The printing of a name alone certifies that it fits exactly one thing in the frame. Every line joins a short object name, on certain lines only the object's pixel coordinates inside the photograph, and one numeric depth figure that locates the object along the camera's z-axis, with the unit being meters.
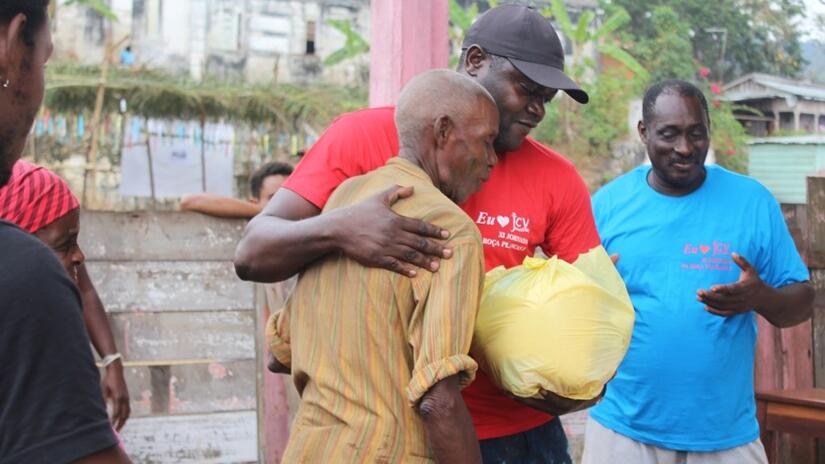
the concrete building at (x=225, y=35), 22.53
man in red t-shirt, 2.35
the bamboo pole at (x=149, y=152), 16.19
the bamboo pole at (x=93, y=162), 12.11
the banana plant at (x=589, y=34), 17.42
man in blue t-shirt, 3.43
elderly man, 1.96
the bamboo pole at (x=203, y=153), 16.66
